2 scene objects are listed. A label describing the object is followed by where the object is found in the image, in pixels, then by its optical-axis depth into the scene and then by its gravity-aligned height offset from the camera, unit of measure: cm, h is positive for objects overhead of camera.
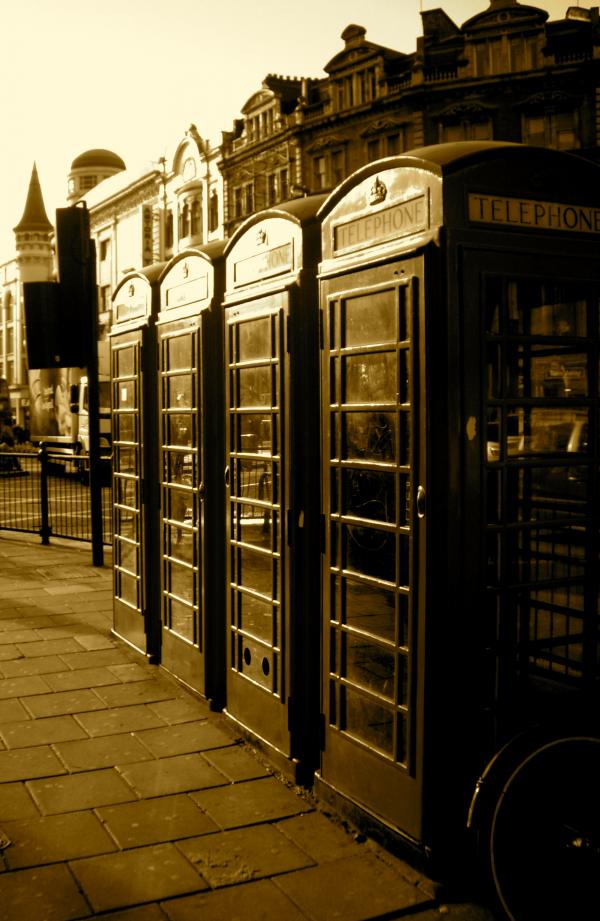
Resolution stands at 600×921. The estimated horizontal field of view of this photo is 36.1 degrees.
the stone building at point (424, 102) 3416 +1300
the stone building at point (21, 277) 6819 +1116
